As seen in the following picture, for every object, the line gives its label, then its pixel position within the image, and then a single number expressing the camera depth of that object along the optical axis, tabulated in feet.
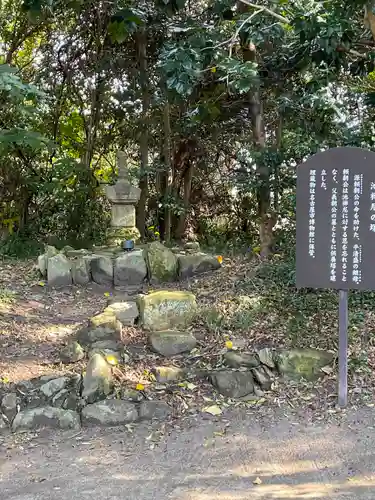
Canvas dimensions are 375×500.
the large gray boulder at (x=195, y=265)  21.97
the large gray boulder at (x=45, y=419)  11.45
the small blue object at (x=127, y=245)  23.21
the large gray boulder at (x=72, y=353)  14.02
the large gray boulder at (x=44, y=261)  21.74
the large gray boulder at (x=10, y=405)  11.78
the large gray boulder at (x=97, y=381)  12.10
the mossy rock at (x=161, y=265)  21.76
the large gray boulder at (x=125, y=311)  16.57
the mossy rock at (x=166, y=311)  16.24
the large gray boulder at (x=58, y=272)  21.09
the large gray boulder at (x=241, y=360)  13.64
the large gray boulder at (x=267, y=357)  13.70
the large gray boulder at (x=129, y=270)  21.76
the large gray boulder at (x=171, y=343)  14.71
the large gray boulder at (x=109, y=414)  11.61
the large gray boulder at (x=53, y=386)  12.34
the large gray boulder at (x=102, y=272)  21.80
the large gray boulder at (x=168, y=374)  13.20
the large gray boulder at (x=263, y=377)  13.12
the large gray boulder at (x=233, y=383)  12.87
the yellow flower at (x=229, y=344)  14.71
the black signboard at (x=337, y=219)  11.95
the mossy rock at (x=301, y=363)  13.53
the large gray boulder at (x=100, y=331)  15.03
